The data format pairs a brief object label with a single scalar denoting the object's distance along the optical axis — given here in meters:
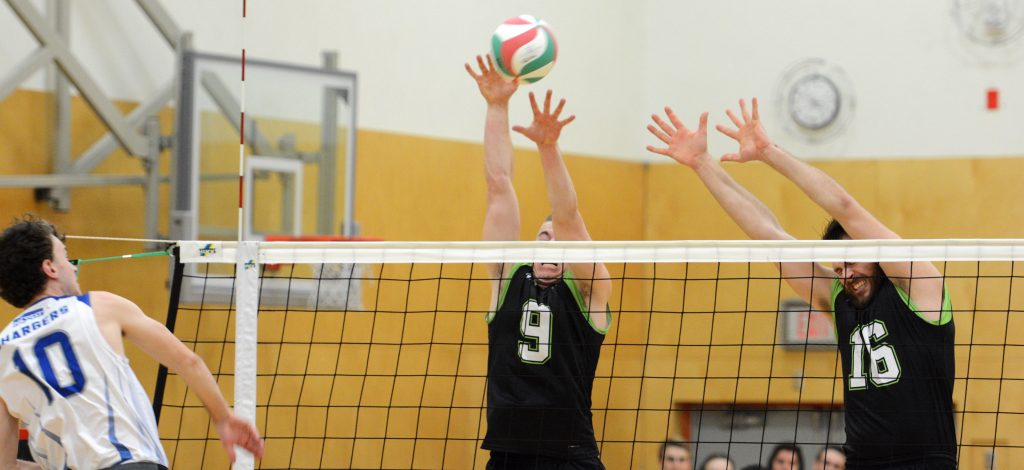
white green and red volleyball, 12.26
